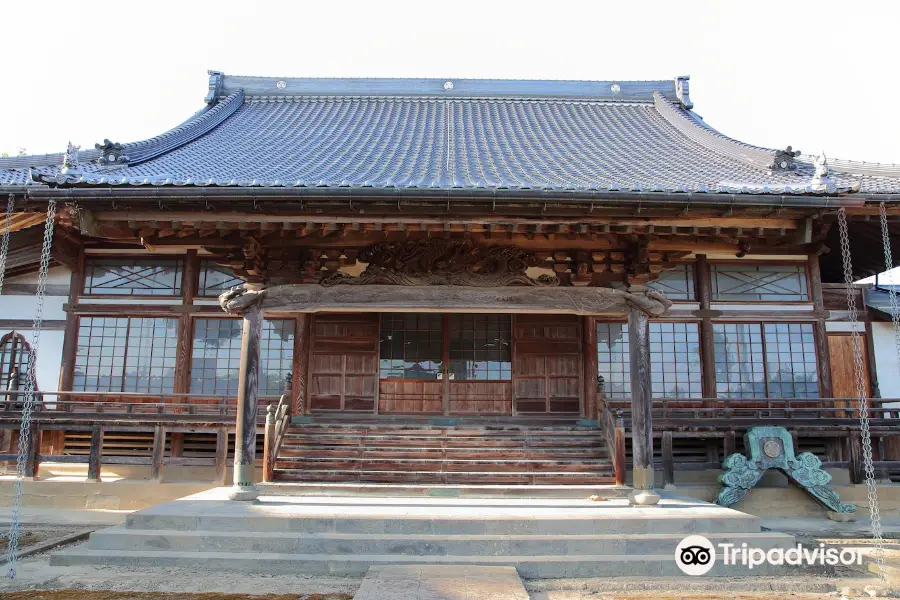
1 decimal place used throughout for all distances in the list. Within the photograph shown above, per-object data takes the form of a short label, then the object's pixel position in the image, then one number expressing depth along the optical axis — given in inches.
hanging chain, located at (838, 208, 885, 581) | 308.5
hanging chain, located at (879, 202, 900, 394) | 320.4
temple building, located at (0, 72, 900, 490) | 320.8
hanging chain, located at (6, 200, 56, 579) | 277.9
